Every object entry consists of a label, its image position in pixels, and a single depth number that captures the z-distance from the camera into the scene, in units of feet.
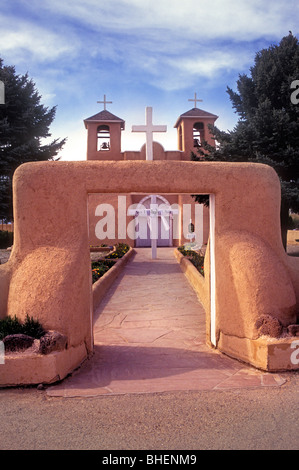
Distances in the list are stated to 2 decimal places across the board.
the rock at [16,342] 13.71
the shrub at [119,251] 50.34
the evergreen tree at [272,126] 42.98
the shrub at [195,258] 41.39
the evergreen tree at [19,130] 60.34
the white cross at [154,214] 54.34
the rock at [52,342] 13.48
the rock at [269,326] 14.94
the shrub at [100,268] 35.82
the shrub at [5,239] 77.20
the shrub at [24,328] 14.24
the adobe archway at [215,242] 15.02
